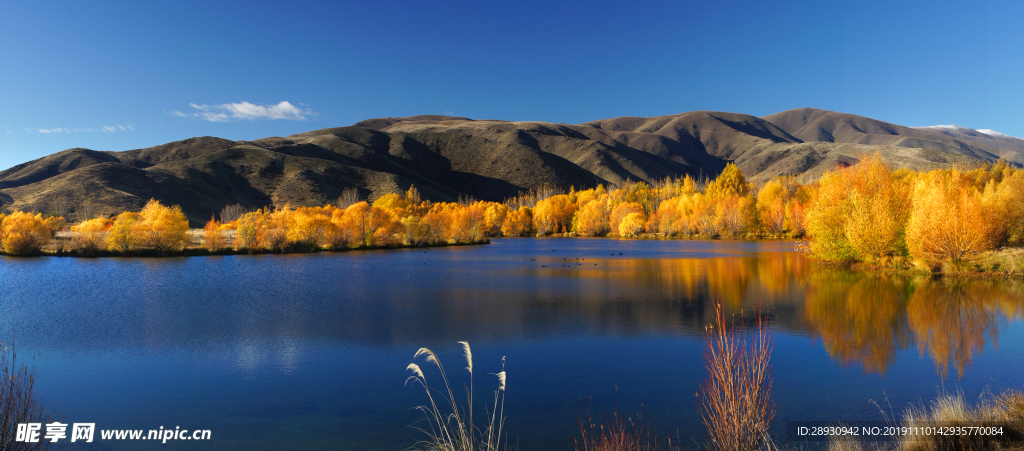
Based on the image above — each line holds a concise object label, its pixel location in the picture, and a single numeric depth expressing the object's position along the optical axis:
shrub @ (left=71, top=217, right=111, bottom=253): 45.28
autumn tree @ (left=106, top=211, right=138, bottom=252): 46.06
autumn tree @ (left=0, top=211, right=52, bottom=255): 44.56
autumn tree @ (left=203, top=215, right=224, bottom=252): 49.84
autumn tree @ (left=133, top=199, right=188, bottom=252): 46.44
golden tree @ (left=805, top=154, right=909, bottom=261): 31.23
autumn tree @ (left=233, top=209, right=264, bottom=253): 51.06
